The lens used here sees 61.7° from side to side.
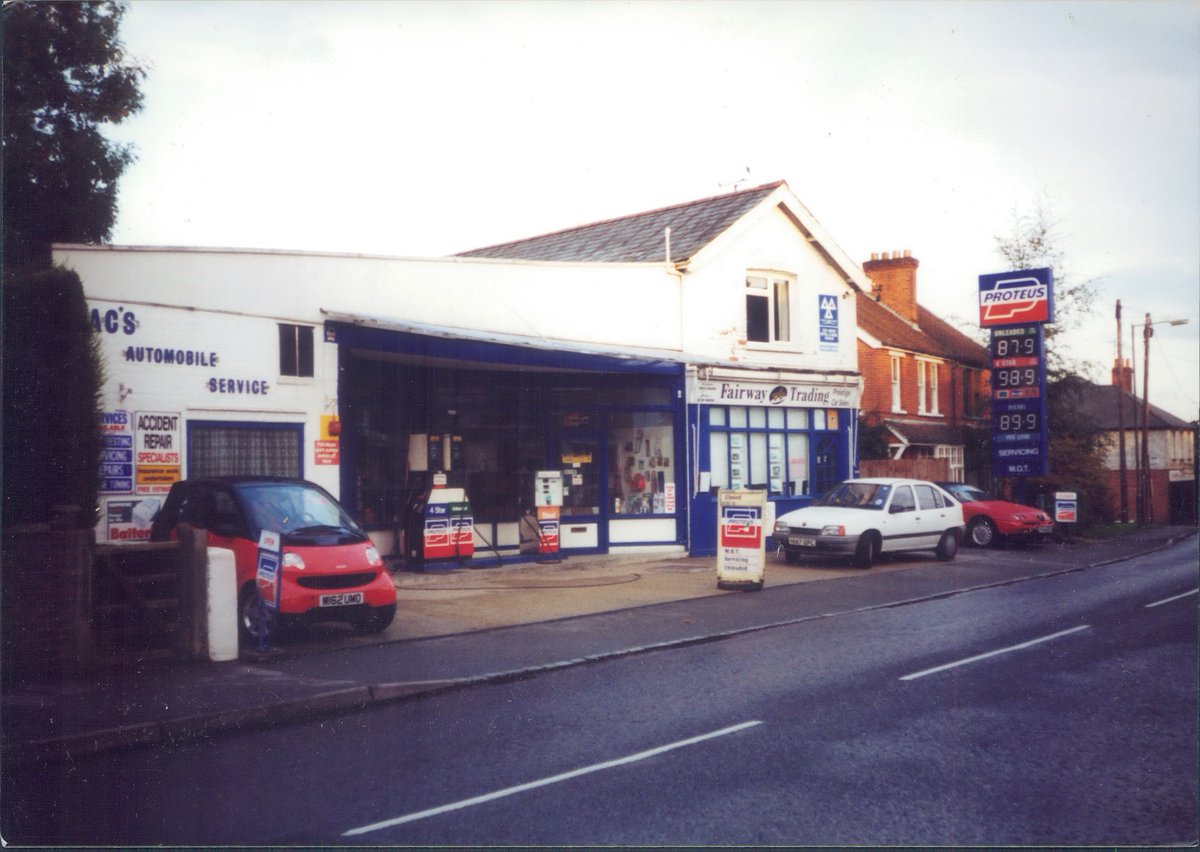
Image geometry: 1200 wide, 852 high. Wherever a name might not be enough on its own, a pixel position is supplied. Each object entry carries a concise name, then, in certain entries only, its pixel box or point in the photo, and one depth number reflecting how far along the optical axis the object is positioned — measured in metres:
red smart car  10.73
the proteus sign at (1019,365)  25.64
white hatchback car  18.80
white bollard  9.79
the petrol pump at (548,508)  18.08
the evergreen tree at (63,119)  14.82
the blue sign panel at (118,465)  12.93
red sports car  24.30
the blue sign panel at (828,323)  23.55
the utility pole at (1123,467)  36.72
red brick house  31.70
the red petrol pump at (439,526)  16.22
